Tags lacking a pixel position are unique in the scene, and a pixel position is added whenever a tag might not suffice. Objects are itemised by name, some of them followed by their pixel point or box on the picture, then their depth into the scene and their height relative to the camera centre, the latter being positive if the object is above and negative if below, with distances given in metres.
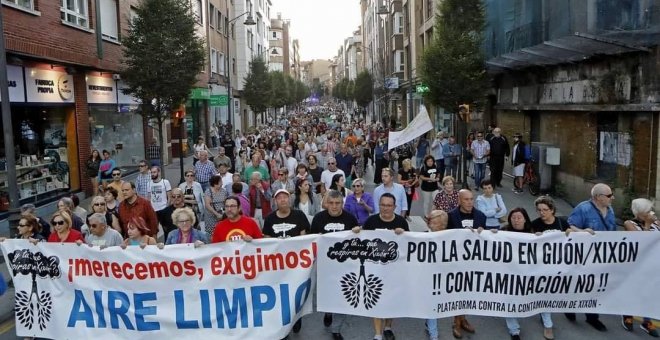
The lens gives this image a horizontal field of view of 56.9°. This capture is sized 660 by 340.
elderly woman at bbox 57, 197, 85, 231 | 8.07 -1.12
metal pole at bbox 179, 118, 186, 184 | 21.20 -1.29
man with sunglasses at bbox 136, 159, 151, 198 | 10.66 -0.93
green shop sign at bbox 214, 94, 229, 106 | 30.98 +1.29
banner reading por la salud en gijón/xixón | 6.34 -1.61
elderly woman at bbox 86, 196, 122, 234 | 7.96 -1.07
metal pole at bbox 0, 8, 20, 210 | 9.92 -0.04
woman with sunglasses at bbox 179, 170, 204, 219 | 10.00 -1.13
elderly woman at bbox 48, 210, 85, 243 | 6.79 -1.14
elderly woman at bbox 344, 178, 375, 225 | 8.74 -1.20
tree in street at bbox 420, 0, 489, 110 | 18.72 +1.90
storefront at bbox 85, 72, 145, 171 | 18.66 +0.23
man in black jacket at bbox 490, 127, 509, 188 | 17.45 -0.97
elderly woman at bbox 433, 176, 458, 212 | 8.94 -1.16
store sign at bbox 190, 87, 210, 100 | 31.39 +1.70
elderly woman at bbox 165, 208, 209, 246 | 6.72 -1.15
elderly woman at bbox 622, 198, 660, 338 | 6.58 -1.20
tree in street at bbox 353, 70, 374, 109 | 63.50 +3.46
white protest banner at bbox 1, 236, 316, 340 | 6.20 -1.68
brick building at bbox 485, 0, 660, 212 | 11.77 +0.62
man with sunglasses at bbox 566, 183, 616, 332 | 6.90 -1.13
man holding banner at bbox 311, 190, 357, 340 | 6.84 -1.09
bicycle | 16.31 -1.66
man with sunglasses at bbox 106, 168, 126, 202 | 10.09 -0.93
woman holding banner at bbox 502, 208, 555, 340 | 6.41 -1.25
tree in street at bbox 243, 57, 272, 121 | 46.91 +2.80
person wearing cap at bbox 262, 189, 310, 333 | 6.92 -1.13
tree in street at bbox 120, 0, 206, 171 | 18.14 +2.25
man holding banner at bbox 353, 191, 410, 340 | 6.51 -1.11
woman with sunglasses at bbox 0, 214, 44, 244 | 7.35 -1.19
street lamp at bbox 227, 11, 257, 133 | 35.64 +6.02
